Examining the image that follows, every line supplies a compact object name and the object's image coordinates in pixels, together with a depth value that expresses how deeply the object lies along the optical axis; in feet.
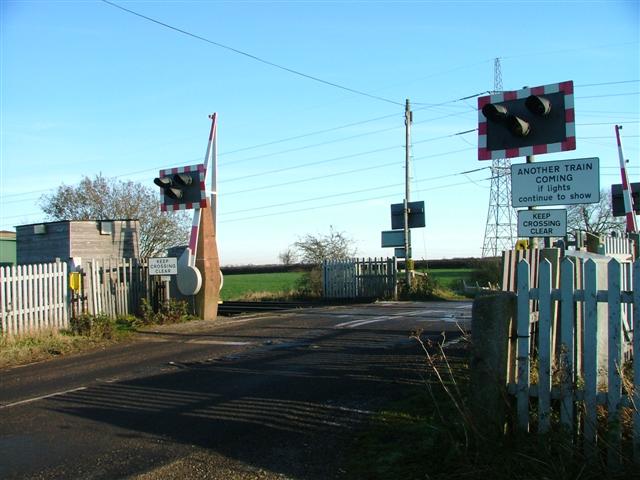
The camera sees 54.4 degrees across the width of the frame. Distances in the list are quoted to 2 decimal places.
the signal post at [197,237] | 51.42
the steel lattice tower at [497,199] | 131.01
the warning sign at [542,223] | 25.84
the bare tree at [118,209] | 106.22
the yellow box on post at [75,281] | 45.01
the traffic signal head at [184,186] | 51.37
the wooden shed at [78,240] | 63.05
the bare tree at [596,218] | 140.87
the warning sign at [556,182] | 23.99
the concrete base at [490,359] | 15.92
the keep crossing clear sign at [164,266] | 51.39
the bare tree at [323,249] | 114.62
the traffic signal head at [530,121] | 25.88
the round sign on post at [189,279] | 51.17
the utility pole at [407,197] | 89.45
